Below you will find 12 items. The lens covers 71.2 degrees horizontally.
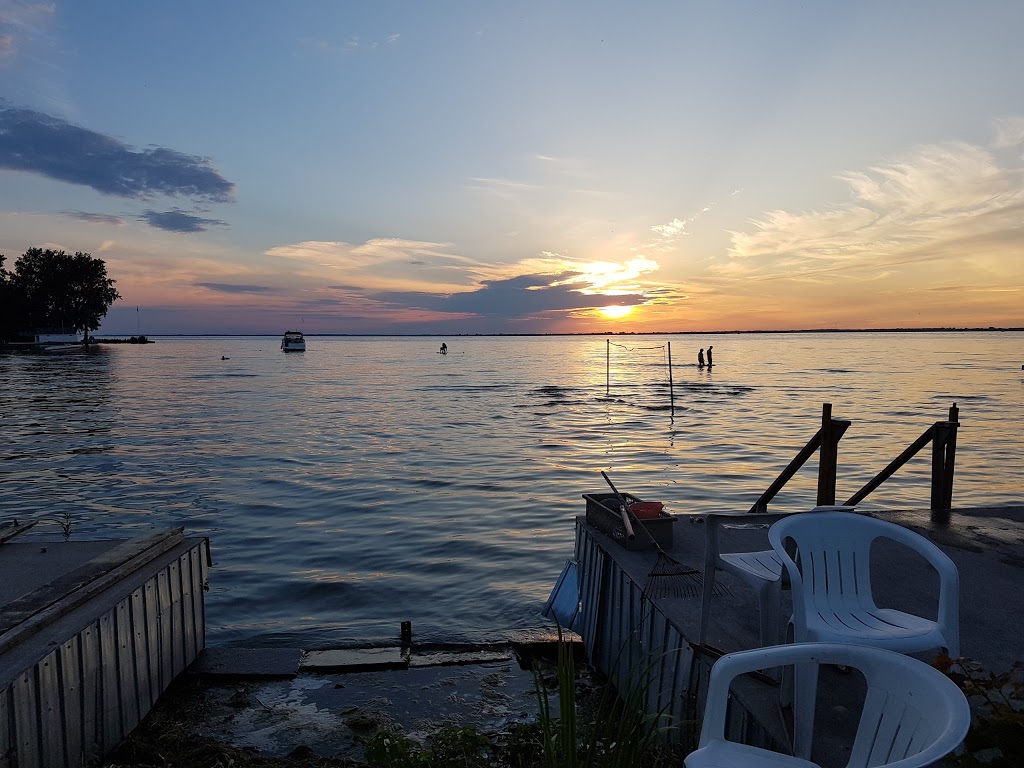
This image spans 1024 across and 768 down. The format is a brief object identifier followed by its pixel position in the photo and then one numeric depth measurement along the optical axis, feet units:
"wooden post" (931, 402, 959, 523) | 30.32
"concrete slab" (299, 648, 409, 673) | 23.56
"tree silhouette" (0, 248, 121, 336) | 380.58
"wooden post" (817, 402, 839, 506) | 30.17
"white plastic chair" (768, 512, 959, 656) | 12.07
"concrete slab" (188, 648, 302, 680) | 22.62
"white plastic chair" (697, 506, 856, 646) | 14.32
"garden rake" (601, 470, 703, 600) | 19.97
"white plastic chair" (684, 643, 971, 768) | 7.77
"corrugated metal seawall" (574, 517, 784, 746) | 15.74
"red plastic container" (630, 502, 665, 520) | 23.95
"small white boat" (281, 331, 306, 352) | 418.92
